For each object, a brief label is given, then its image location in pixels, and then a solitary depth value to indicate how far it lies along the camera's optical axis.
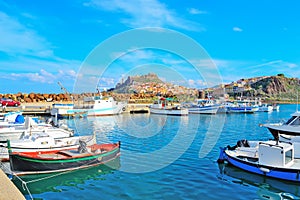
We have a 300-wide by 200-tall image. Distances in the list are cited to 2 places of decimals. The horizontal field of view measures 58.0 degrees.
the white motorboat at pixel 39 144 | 15.16
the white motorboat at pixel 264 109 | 72.19
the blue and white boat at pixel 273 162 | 12.98
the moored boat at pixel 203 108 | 59.19
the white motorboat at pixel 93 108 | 49.25
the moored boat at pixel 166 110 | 55.44
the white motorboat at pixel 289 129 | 18.55
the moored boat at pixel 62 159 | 13.20
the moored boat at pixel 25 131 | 19.02
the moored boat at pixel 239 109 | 65.62
